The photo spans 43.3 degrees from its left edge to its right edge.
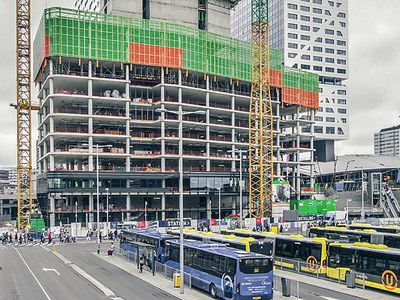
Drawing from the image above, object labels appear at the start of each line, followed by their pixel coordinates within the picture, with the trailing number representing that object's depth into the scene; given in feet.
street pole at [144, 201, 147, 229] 354.86
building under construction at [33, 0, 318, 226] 341.82
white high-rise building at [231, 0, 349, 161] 583.17
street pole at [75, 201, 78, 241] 267.84
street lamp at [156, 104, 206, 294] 112.37
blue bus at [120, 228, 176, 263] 150.71
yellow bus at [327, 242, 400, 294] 111.24
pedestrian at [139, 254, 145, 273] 144.36
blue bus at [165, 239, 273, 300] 99.19
